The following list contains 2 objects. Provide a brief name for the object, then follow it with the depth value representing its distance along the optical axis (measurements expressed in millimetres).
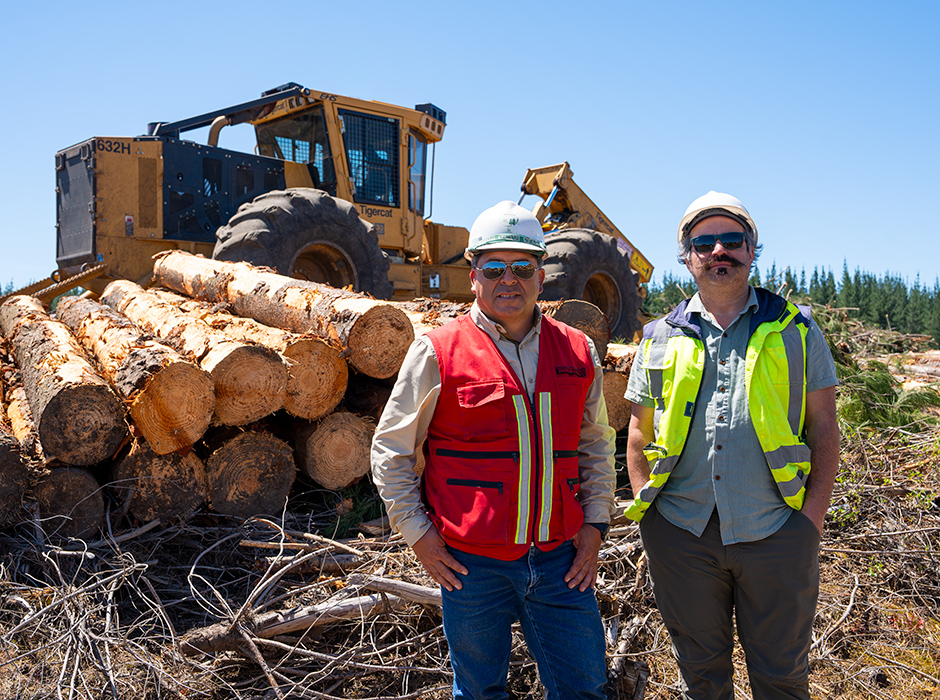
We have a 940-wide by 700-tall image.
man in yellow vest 2348
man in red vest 2281
